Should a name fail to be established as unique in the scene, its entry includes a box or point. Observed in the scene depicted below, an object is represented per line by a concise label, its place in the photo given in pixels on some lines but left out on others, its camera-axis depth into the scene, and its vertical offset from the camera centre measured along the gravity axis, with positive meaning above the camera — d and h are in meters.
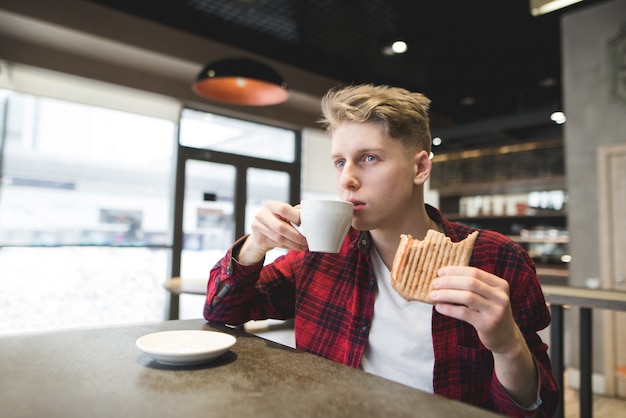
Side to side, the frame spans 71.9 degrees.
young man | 0.98 -0.16
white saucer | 0.75 -0.24
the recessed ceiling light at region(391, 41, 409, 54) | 4.62 +1.95
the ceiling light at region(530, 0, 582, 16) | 2.08 +1.12
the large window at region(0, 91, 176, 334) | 4.27 +0.03
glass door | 5.35 +0.50
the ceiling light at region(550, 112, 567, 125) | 5.23 +1.40
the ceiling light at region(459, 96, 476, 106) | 6.35 +1.91
